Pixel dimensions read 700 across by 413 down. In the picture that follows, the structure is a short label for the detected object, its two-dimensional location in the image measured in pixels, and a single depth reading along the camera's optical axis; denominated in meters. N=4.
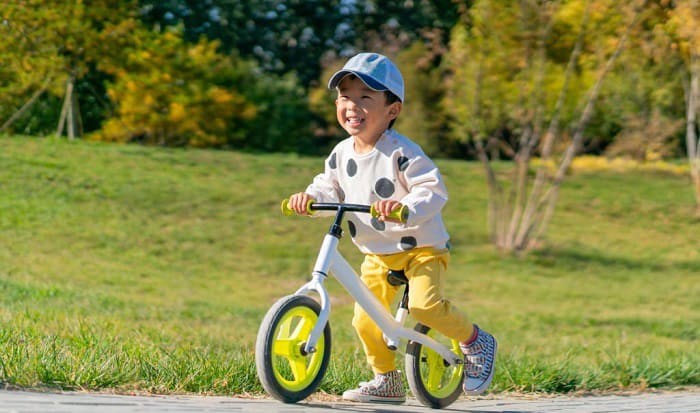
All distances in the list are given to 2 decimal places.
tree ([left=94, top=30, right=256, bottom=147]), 23.42
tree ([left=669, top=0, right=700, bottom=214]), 15.90
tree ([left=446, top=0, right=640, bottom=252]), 15.30
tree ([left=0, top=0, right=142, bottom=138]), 13.03
